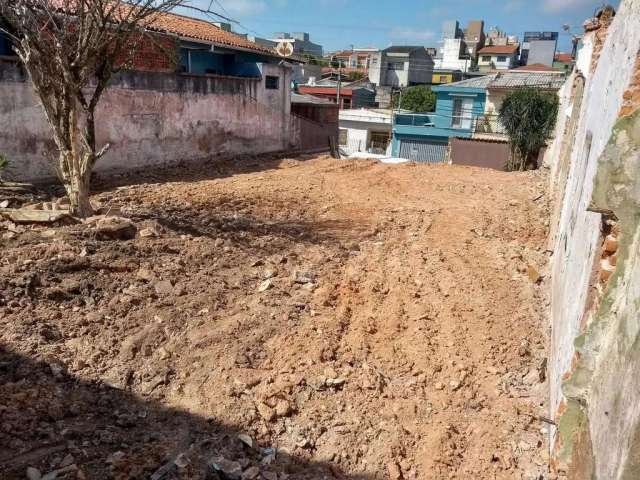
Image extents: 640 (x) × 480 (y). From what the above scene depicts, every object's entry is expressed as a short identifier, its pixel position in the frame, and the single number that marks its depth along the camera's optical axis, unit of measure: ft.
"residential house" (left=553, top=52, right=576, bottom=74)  144.82
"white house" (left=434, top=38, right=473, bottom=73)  173.27
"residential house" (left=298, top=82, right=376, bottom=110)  119.34
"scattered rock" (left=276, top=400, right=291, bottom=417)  10.68
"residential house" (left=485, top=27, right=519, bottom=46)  196.24
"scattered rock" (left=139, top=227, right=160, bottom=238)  18.72
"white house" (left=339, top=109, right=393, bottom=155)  102.73
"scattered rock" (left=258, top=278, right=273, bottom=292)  16.21
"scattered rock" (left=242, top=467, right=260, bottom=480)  9.03
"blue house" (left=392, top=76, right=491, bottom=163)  87.04
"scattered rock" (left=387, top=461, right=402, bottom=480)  9.33
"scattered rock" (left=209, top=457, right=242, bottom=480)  9.01
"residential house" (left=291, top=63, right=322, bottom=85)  136.15
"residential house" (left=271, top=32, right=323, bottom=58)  209.63
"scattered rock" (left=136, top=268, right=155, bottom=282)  15.79
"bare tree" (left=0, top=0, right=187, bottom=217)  18.22
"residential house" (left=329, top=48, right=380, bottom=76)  207.00
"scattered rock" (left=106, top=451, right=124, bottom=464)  8.88
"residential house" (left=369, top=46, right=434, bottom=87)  159.02
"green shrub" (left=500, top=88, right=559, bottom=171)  58.70
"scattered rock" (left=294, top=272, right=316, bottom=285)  17.04
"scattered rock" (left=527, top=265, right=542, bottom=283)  17.78
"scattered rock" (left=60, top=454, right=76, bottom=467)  8.77
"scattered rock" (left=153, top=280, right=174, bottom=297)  15.19
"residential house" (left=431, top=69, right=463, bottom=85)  143.64
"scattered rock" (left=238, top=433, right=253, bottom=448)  9.90
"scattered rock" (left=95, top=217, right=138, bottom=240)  18.01
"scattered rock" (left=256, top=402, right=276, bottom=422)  10.57
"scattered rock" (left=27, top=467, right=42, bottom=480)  8.46
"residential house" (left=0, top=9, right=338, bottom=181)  30.45
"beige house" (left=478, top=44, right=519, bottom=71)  175.11
